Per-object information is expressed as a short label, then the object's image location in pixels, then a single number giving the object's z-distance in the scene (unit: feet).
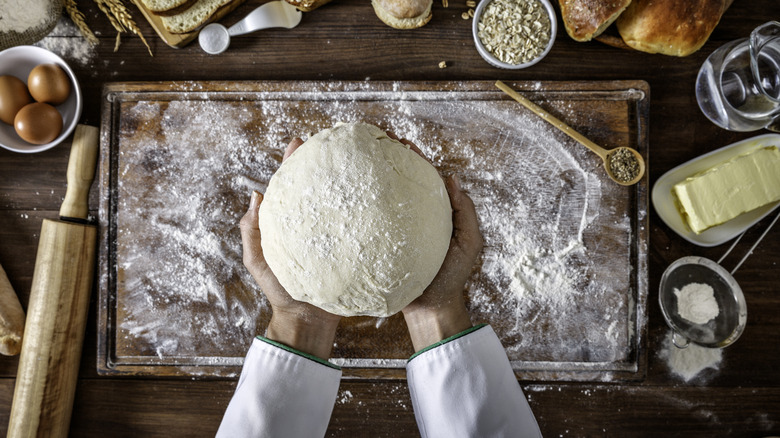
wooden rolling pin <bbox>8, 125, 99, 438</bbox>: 4.60
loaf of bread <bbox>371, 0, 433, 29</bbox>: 4.60
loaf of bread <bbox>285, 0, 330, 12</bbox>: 4.68
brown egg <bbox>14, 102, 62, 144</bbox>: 4.54
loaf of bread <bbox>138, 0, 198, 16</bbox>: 4.63
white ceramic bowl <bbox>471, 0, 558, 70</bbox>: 4.66
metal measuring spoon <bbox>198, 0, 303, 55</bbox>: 4.82
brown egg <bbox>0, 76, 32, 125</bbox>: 4.61
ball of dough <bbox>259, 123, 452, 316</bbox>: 3.40
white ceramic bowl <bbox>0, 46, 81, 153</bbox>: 4.68
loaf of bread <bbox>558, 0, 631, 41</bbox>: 4.37
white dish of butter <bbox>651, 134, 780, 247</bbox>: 4.80
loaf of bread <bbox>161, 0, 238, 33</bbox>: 4.72
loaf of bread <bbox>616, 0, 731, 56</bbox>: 4.42
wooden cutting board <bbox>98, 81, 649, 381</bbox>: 4.78
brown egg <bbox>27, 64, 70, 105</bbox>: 4.60
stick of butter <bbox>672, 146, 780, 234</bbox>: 4.55
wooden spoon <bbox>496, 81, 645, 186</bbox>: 4.65
